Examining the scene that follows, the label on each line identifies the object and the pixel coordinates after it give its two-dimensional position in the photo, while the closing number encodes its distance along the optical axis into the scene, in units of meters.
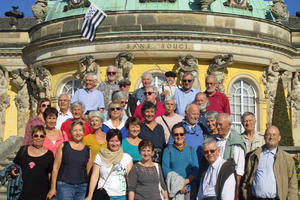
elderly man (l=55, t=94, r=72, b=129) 11.16
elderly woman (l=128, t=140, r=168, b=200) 8.66
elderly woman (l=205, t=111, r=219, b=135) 9.81
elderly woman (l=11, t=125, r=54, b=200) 8.82
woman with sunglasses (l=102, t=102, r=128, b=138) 10.34
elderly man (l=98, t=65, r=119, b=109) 12.21
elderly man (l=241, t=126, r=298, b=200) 8.81
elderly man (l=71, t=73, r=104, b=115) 11.98
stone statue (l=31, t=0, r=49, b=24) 29.02
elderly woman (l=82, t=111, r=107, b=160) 9.55
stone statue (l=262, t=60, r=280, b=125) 26.34
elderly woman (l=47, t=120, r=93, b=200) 8.87
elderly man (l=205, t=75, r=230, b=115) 11.70
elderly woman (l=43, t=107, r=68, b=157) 9.72
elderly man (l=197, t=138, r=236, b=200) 8.39
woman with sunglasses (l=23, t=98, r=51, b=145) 9.76
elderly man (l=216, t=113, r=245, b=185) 9.23
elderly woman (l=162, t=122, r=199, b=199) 9.10
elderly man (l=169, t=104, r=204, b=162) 9.77
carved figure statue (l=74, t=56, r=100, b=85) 24.50
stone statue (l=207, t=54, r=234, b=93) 24.56
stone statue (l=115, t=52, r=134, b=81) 23.94
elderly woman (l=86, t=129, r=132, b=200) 8.81
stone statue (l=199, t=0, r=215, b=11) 25.50
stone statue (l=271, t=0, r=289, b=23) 28.05
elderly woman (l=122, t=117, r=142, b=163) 9.48
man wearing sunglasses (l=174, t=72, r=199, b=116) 11.79
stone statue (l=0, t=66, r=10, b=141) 29.17
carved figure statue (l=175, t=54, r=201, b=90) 24.03
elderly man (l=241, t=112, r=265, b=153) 9.80
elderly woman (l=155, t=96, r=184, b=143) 10.35
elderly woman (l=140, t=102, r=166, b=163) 9.88
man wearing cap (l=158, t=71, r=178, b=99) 12.91
